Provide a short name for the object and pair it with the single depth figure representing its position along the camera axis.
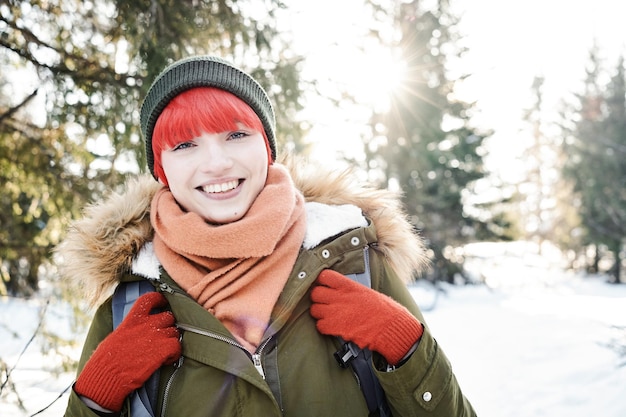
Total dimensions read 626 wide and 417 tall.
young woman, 1.39
